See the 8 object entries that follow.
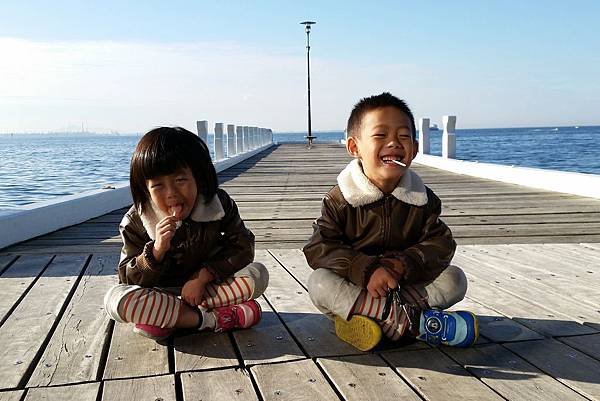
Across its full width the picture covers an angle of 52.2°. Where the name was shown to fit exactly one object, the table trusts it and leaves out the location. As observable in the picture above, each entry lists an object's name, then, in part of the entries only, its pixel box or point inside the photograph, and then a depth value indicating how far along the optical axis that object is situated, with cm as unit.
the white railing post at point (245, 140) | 1719
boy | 222
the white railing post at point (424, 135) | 1389
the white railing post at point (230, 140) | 1446
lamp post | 2567
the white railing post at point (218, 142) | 1282
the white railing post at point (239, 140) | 1537
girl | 229
